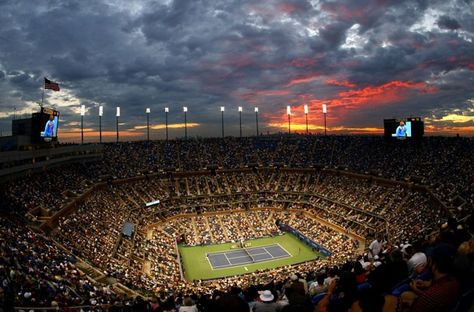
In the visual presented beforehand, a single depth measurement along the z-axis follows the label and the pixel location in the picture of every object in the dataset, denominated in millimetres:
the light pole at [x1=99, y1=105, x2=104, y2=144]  74000
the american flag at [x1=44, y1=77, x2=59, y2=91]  44562
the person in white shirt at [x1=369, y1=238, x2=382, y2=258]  15511
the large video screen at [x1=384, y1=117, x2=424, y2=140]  60219
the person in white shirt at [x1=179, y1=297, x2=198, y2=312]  7180
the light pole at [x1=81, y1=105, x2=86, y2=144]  66750
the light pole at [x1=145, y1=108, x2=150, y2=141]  89575
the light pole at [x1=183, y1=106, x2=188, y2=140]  86944
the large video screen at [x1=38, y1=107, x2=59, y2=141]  43969
